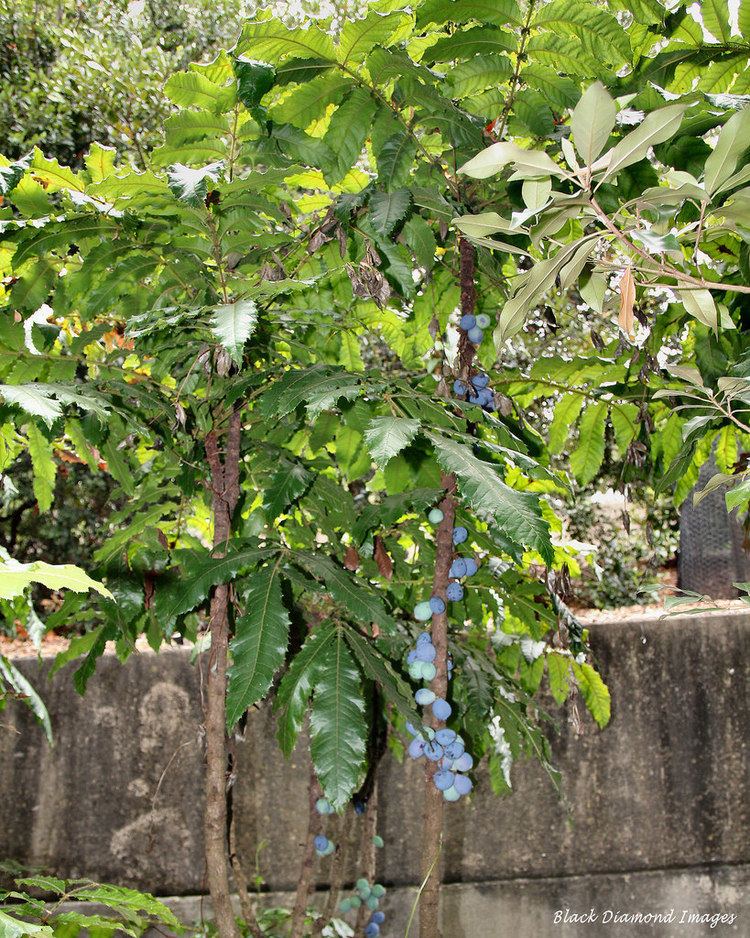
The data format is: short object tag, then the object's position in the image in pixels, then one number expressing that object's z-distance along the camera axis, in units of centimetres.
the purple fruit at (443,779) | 146
